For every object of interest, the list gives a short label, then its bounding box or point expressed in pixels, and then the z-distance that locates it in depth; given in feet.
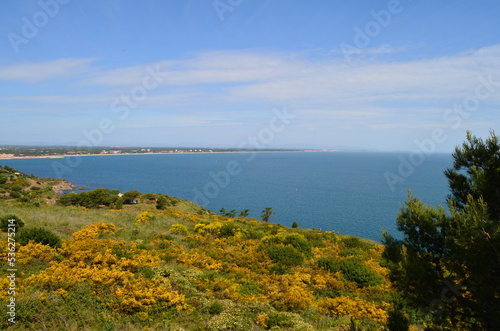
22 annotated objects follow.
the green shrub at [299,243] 66.84
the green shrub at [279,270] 52.99
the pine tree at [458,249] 22.12
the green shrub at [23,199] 182.88
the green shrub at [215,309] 34.14
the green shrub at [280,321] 32.37
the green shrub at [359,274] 51.13
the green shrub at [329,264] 56.29
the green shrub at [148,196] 205.16
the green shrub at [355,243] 74.79
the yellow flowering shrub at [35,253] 41.49
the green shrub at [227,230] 74.79
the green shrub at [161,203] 170.77
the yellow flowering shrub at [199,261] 51.19
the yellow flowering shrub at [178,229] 73.97
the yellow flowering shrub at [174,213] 96.84
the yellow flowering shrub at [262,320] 32.94
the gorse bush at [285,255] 57.98
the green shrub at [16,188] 225.56
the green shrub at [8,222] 53.16
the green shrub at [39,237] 47.47
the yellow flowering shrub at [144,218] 81.04
